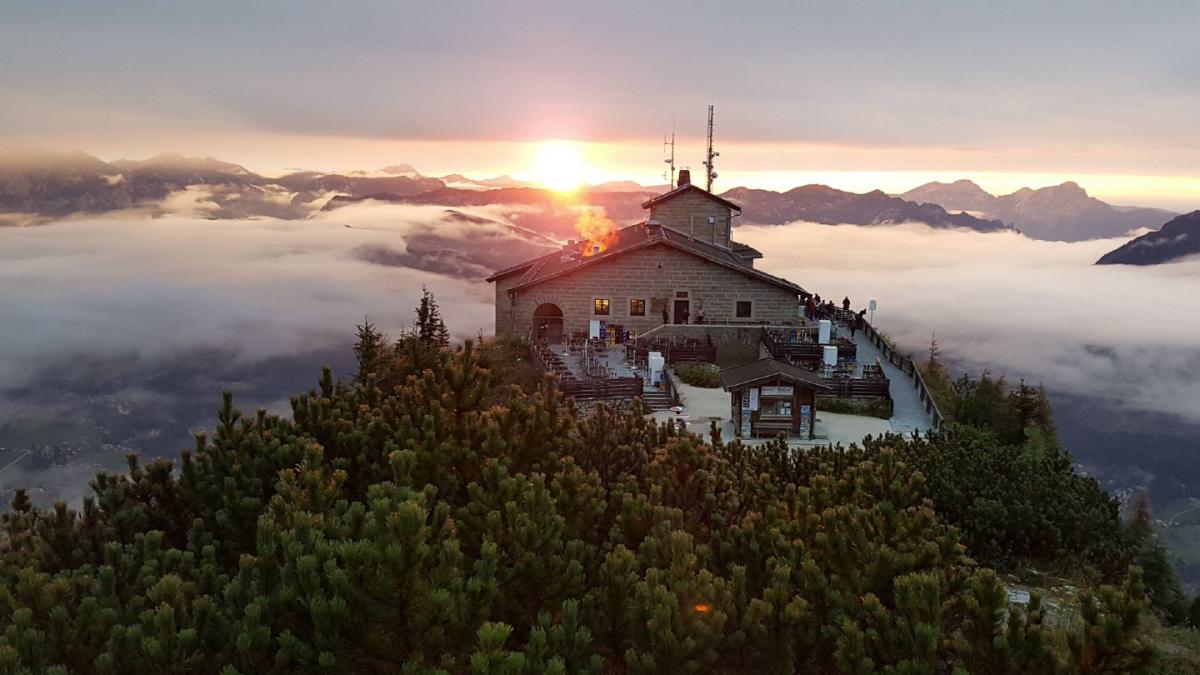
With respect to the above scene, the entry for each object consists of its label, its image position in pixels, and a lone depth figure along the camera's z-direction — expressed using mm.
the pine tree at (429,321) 37969
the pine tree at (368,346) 35375
